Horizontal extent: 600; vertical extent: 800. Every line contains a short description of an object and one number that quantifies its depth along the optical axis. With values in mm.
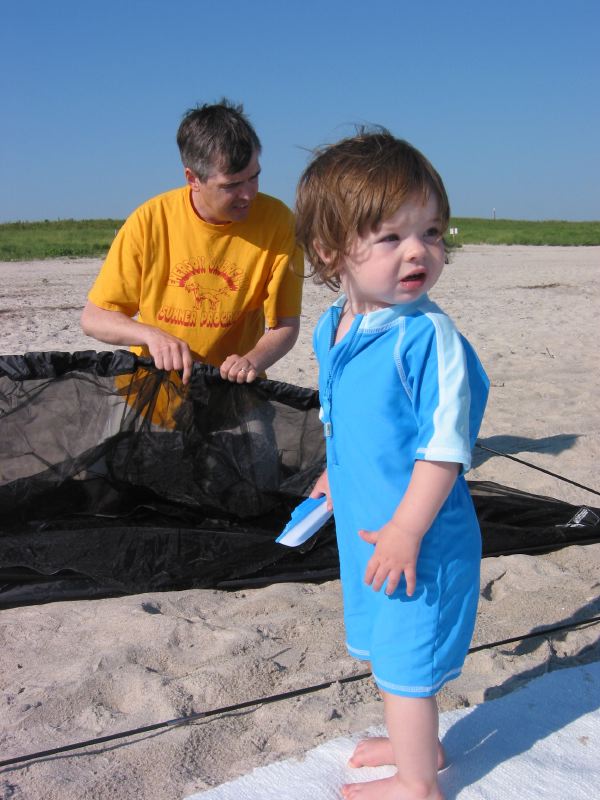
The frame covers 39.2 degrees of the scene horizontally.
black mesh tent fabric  3051
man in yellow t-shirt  2986
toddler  1594
